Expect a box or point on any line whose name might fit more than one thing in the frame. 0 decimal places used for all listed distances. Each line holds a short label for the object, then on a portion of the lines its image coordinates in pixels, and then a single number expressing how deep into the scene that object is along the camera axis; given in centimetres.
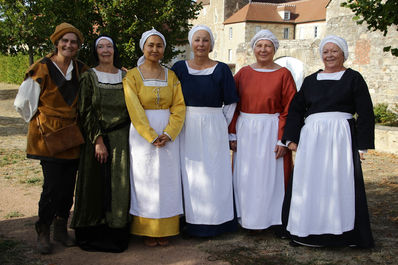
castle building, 1395
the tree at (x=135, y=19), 1180
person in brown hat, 369
